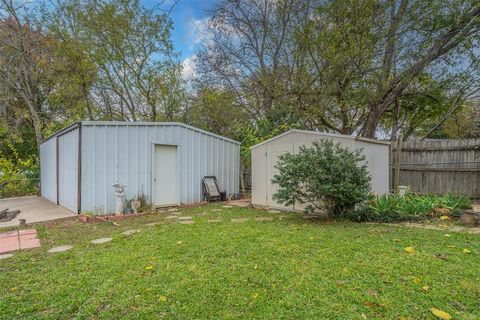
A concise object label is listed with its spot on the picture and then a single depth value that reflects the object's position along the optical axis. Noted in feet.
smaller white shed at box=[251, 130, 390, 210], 20.18
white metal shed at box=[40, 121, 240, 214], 22.44
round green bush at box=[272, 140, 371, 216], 17.13
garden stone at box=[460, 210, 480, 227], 16.56
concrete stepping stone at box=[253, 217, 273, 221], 19.60
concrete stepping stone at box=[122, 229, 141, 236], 16.26
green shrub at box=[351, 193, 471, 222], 18.33
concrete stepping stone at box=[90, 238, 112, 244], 14.57
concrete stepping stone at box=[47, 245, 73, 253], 13.21
